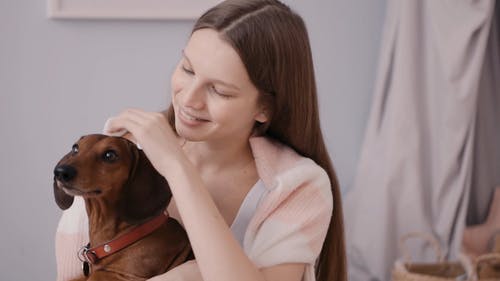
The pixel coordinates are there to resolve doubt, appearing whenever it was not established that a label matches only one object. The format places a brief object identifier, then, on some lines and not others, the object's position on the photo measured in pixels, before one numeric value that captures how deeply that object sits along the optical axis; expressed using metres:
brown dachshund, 1.10
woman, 1.11
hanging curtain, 2.26
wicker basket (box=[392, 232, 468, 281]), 2.28
